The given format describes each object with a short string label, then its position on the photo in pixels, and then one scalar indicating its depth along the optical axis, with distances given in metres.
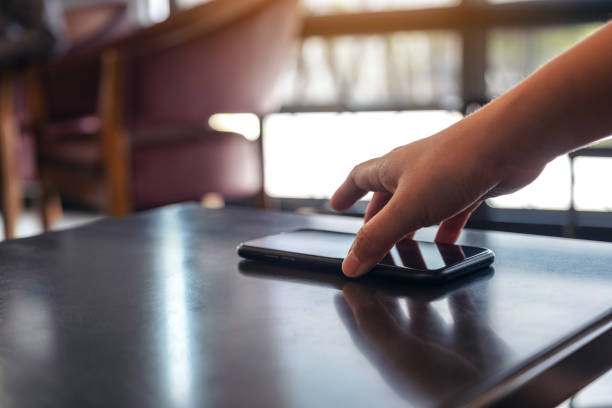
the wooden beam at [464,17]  2.55
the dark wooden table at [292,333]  0.36
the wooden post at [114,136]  1.96
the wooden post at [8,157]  2.31
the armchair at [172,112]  1.99
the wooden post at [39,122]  2.30
